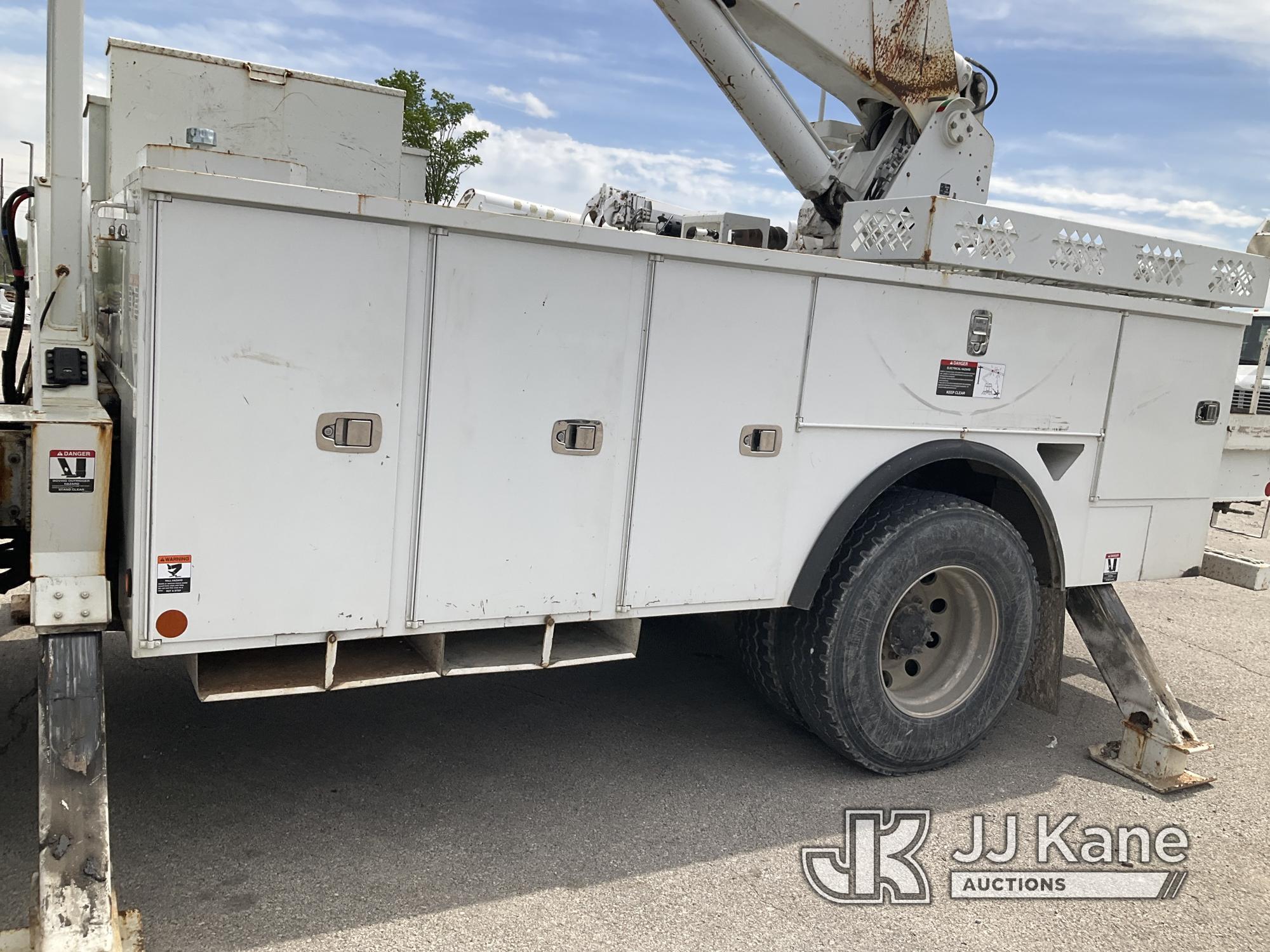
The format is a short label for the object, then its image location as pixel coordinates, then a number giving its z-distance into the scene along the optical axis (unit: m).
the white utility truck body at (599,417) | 2.82
